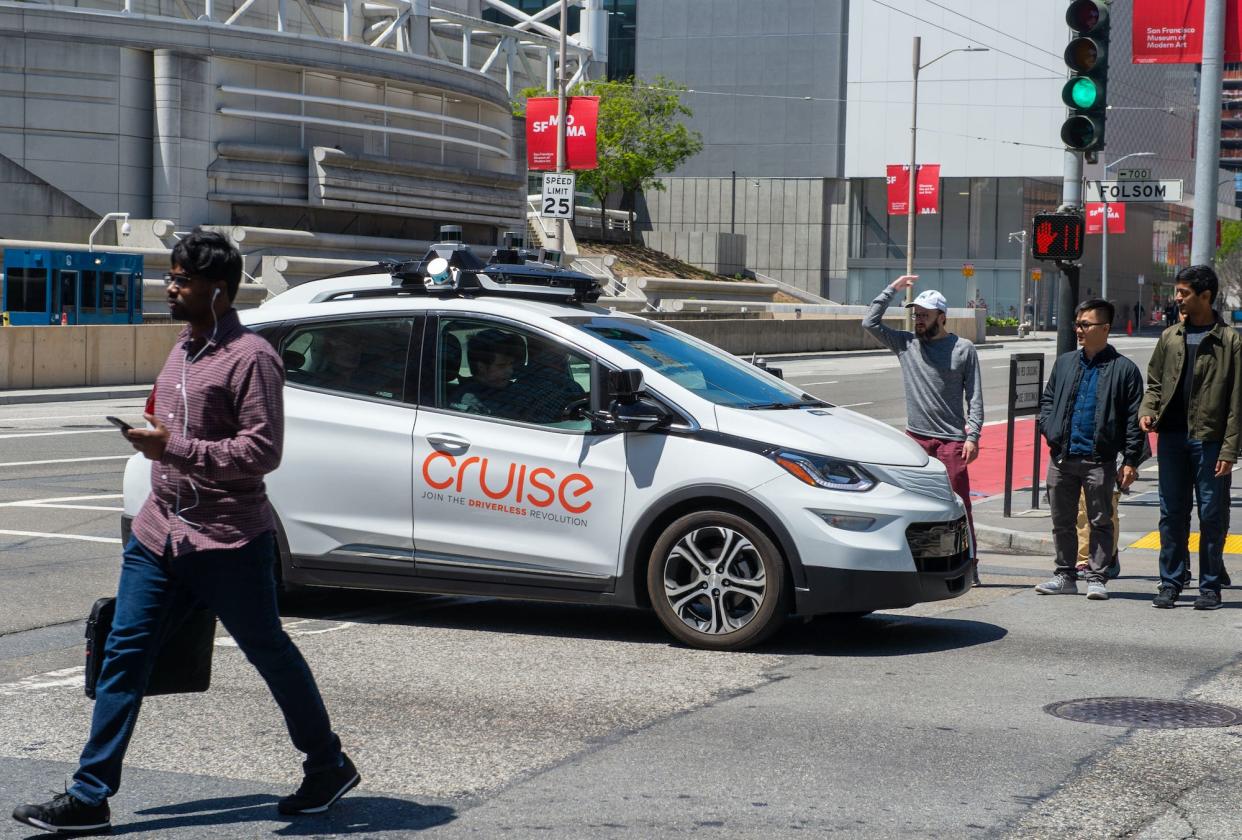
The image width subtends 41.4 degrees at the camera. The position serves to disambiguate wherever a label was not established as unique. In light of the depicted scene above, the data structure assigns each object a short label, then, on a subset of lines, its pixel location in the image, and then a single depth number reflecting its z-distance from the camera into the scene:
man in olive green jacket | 9.12
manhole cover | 6.43
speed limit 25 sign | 29.03
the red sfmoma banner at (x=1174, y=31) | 15.53
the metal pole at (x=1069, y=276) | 12.86
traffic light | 12.64
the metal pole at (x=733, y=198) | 88.12
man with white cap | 9.83
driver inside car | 8.11
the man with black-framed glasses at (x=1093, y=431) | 9.44
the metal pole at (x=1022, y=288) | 83.50
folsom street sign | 13.55
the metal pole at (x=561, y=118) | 34.50
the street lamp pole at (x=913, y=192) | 51.47
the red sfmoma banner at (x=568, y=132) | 37.34
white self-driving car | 7.64
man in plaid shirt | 4.75
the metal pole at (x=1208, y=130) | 14.32
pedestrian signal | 12.76
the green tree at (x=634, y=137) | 73.00
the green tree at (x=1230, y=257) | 113.19
